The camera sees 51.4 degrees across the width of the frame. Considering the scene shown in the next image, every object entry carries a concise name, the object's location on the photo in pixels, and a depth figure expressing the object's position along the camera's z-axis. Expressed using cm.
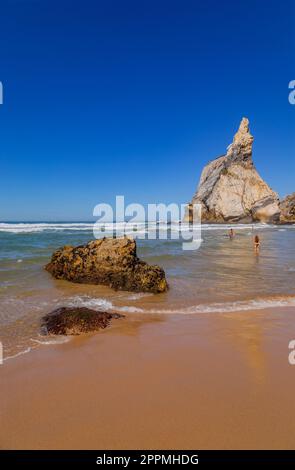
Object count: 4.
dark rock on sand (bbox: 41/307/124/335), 519
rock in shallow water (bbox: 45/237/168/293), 864
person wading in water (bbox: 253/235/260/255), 1718
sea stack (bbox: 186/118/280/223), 7576
